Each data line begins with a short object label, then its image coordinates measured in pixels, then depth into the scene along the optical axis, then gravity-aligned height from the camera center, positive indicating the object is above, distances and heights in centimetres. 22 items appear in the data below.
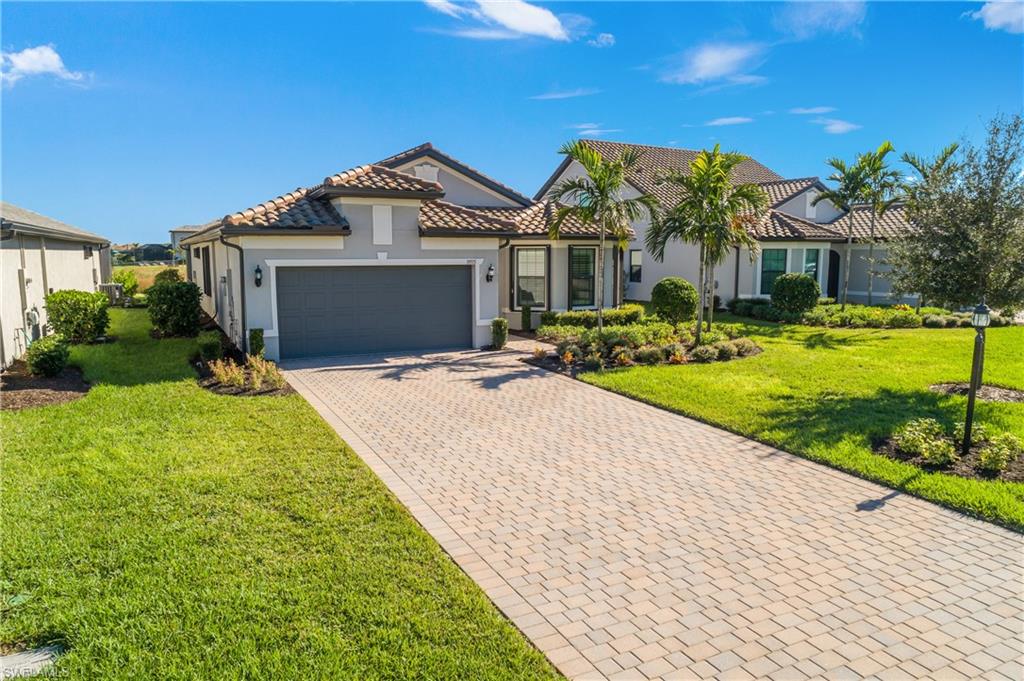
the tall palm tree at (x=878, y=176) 2156 +326
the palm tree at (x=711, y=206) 1510 +158
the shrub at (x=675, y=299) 1830 -80
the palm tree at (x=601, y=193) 1570 +198
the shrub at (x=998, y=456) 730 -215
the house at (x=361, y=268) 1445 +9
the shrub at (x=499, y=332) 1672 -159
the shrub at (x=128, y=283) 3153 -56
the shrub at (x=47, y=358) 1163 -159
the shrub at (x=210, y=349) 1370 -166
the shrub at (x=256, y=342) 1406 -155
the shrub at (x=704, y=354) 1456 -189
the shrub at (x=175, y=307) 1730 -98
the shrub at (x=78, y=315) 1566 -108
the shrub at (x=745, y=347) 1545 -187
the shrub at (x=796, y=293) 2242 -76
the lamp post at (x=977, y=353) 794 -106
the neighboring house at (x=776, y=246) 2514 +103
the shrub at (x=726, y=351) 1487 -187
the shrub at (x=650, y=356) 1436 -191
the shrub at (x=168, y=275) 2987 -16
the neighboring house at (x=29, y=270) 1304 +4
